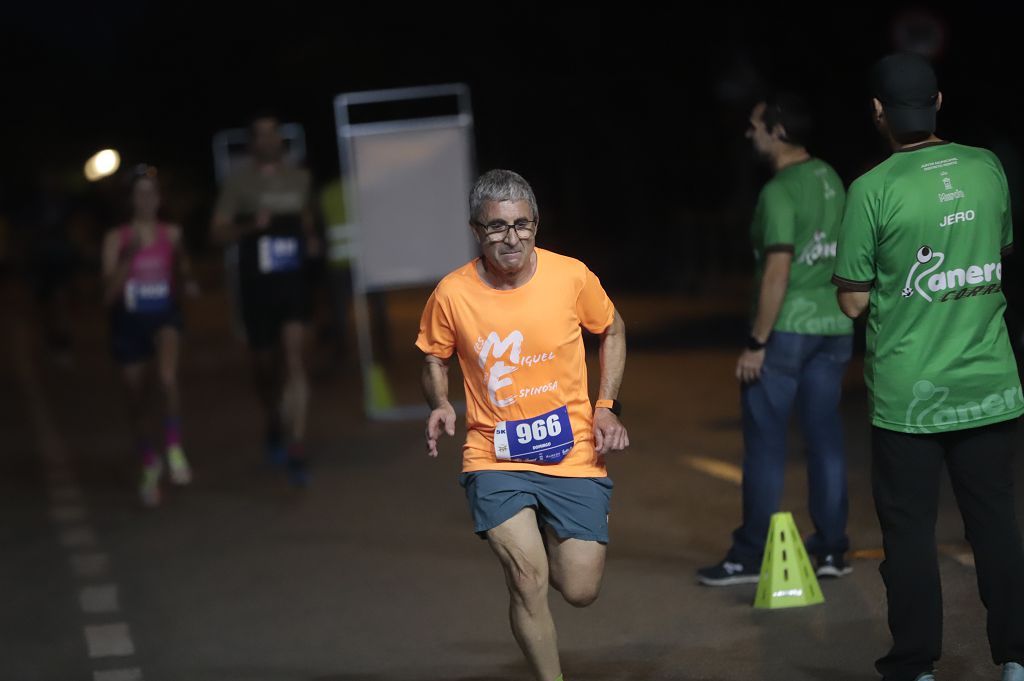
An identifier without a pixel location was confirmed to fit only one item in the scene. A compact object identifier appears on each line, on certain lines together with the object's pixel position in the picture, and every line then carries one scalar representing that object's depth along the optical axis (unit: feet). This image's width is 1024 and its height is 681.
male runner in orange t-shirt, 34.94
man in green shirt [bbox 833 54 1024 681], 33.81
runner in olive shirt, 70.85
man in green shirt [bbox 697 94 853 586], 45.83
